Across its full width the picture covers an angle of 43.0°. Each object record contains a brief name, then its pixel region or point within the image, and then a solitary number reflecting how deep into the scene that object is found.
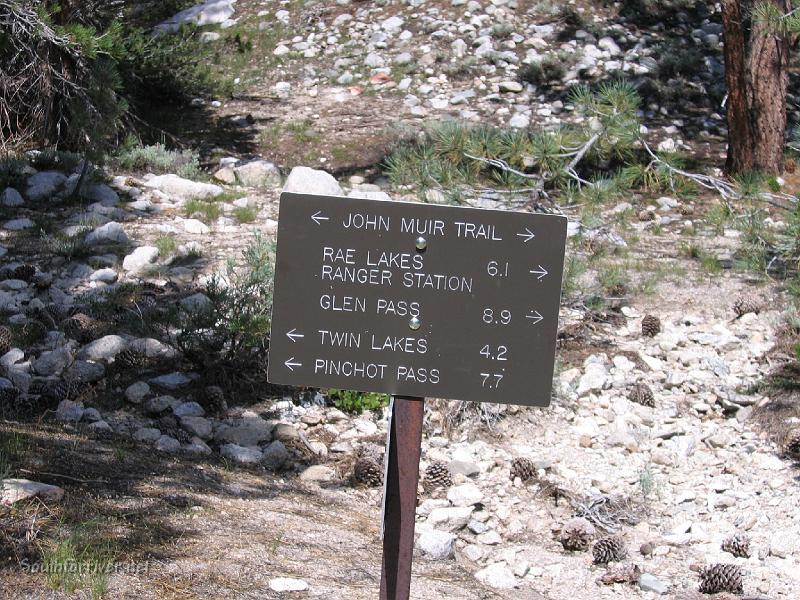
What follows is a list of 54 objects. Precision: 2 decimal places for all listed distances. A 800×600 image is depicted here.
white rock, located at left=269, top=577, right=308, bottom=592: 3.36
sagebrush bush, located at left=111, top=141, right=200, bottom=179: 9.37
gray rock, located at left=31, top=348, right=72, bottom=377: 5.40
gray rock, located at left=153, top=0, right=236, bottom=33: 14.41
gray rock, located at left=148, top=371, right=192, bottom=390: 5.43
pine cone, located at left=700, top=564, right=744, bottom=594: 4.21
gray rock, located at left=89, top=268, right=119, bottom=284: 6.84
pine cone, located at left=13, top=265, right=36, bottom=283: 6.77
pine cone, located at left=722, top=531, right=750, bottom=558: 4.54
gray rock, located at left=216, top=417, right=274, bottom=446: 5.12
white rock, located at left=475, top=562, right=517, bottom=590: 4.17
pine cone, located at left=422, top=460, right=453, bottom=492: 5.02
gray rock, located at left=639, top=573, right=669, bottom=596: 4.25
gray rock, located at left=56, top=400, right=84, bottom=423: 4.83
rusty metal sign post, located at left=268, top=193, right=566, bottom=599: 2.92
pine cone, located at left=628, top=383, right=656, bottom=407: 5.84
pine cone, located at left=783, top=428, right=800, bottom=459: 5.36
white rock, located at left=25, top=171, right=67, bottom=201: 8.44
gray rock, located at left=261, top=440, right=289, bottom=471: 4.96
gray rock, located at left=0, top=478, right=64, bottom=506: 3.39
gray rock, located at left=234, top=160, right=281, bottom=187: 9.45
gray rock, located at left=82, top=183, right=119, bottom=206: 8.45
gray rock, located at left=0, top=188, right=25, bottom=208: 8.20
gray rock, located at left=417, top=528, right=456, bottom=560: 4.23
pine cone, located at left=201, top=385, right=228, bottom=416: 5.34
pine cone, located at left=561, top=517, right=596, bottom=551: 4.55
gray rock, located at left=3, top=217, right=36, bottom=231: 7.74
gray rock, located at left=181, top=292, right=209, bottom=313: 5.77
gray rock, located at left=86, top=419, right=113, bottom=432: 4.76
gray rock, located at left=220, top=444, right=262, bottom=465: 4.93
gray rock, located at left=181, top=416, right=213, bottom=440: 5.07
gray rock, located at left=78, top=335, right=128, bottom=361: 5.53
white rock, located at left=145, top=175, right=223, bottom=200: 8.80
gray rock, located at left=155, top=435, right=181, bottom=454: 4.71
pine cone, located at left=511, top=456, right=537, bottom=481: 5.13
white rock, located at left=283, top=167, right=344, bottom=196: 8.37
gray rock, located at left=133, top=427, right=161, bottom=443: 4.79
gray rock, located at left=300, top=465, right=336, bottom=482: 4.88
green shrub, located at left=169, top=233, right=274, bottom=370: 5.57
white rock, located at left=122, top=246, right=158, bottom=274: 7.10
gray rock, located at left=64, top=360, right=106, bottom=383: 5.30
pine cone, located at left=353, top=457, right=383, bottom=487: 4.88
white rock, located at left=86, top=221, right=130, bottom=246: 7.53
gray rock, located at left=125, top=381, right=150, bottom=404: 5.22
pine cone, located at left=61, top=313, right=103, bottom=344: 5.81
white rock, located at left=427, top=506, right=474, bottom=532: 4.68
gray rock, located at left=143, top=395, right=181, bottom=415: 5.14
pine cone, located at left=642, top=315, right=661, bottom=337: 6.60
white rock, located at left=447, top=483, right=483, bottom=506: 4.86
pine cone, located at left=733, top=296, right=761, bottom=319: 6.84
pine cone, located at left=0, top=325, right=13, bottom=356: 5.58
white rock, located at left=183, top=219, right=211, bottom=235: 7.96
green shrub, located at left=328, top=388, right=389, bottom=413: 5.60
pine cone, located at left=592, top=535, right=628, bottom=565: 4.43
